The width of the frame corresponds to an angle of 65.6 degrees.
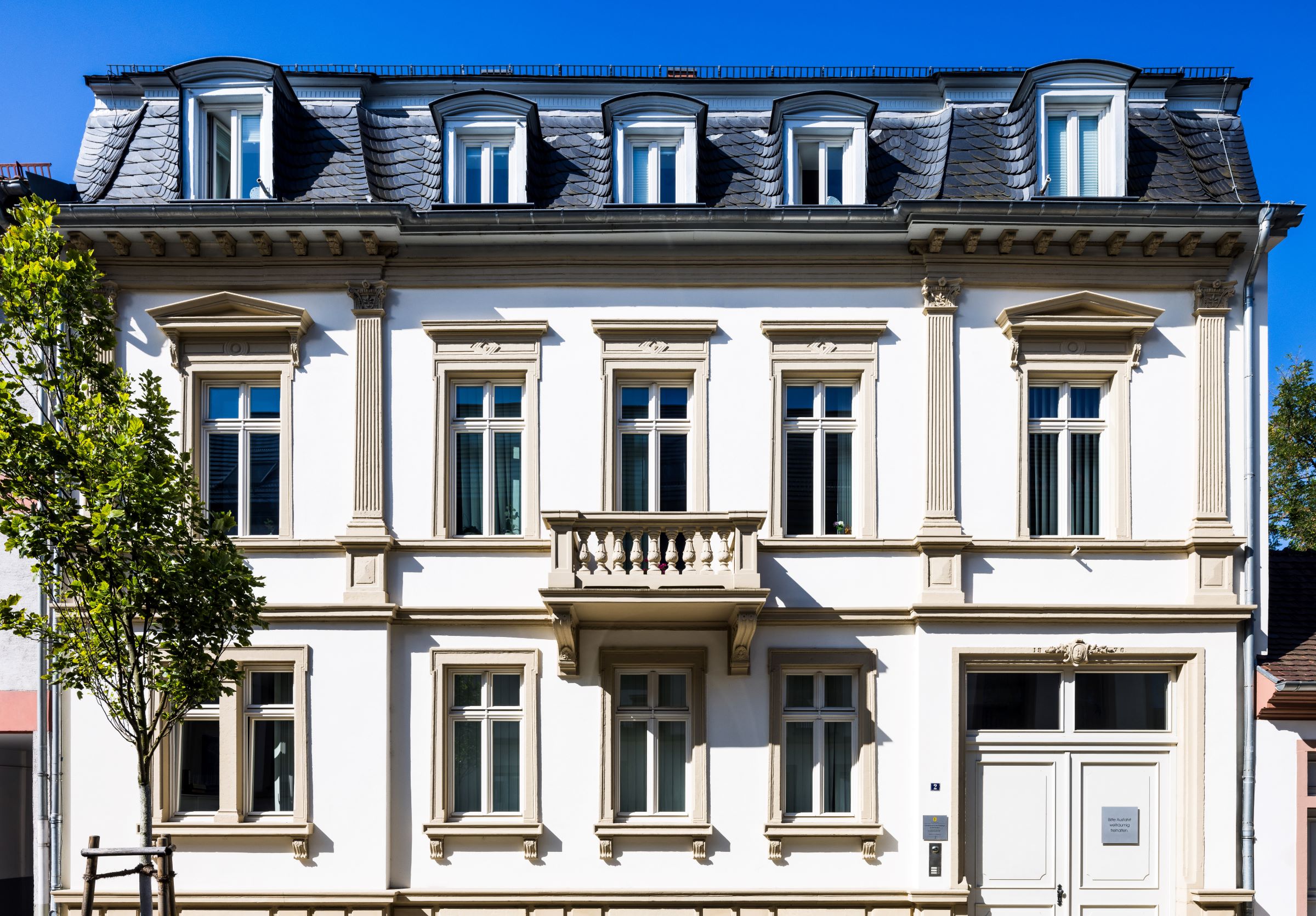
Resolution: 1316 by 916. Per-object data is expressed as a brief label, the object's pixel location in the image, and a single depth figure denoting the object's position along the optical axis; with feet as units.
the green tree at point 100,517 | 27.22
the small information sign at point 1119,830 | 37.47
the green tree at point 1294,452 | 79.20
